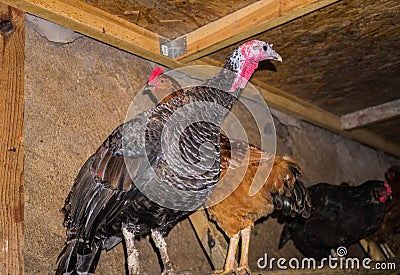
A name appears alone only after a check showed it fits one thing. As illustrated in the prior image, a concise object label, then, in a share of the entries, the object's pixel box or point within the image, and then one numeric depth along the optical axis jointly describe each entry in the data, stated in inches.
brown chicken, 76.7
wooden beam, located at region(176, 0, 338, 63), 71.7
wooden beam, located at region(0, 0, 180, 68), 69.9
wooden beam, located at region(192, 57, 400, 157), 104.2
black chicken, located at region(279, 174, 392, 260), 108.5
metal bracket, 85.2
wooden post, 64.1
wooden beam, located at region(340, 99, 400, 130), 117.9
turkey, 64.4
